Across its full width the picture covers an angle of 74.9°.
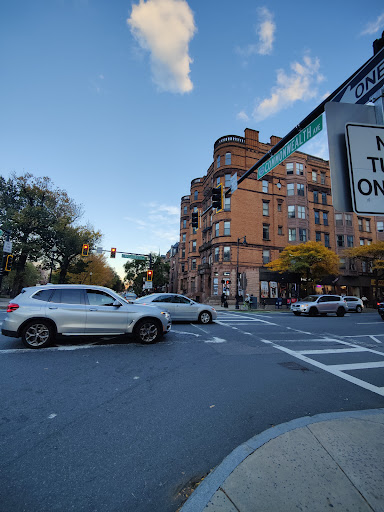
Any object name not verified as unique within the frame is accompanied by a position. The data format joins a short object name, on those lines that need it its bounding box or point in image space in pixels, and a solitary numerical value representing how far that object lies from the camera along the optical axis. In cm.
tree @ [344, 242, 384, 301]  3458
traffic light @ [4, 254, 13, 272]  1866
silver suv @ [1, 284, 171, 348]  669
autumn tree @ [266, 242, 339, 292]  2972
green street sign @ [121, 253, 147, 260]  2564
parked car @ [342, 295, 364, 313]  2648
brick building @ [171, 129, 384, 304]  3462
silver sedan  1234
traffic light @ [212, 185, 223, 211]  1023
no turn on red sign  217
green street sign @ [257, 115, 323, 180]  582
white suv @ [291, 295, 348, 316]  1966
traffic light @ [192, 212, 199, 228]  1235
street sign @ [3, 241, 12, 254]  1869
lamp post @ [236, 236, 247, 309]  2719
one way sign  319
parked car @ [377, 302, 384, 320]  1736
